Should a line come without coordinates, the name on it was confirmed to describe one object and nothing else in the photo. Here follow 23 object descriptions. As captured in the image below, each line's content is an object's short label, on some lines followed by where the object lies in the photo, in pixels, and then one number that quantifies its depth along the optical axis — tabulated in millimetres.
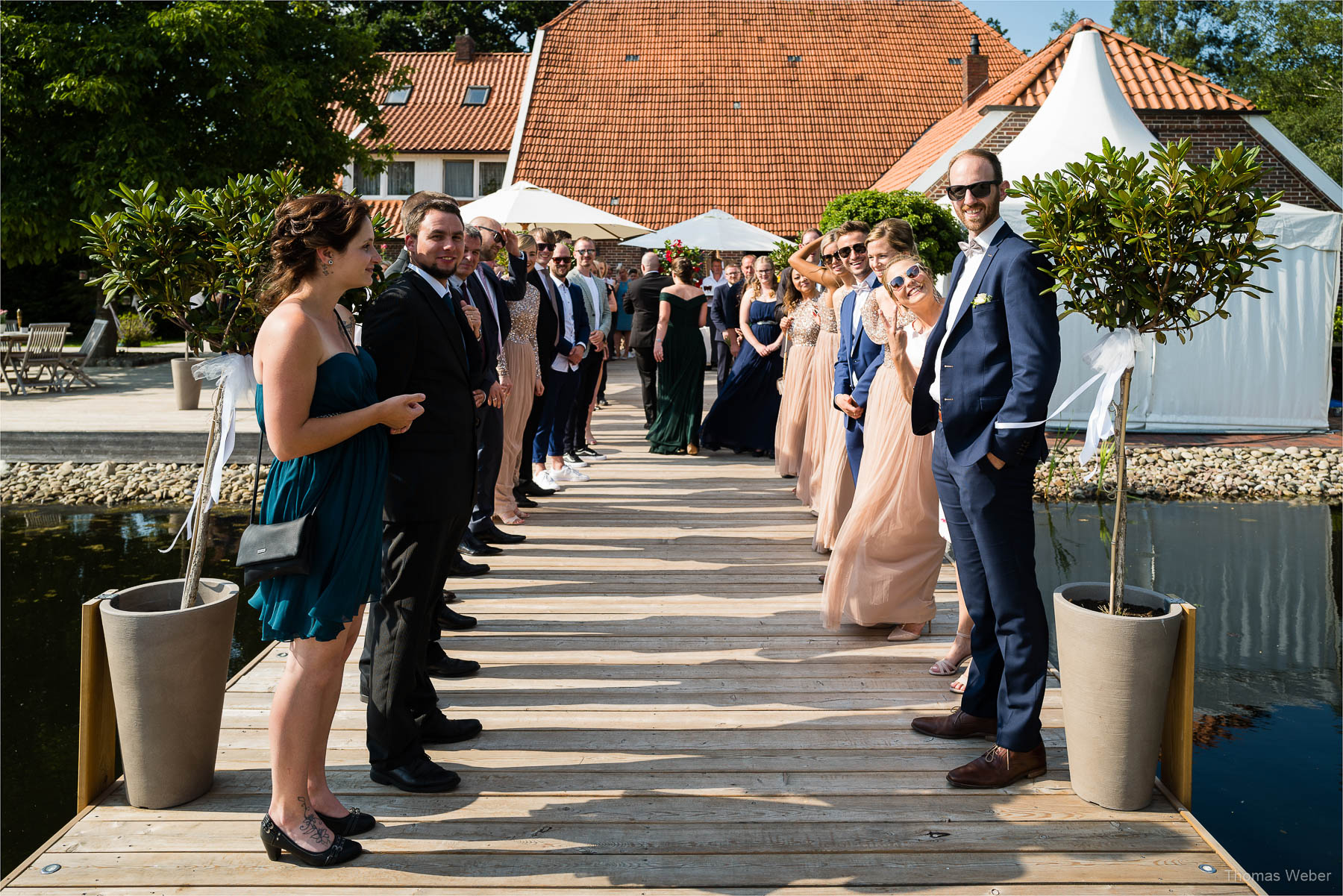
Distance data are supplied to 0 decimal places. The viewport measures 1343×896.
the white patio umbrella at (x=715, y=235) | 14648
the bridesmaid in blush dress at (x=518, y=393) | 7648
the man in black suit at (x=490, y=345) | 5934
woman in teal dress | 2861
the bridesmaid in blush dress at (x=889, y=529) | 5086
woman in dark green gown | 10773
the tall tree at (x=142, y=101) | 16781
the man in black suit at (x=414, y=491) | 3516
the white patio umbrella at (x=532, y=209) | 11789
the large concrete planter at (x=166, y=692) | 3350
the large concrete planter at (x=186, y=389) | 13883
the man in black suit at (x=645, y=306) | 11727
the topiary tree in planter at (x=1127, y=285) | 3379
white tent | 13016
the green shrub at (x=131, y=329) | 24984
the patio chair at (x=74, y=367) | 16445
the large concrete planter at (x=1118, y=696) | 3412
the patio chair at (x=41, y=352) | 15875
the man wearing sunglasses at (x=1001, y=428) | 3480
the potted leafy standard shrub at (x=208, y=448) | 3371
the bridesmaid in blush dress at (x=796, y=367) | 8672
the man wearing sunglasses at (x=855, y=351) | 5605
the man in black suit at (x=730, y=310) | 12453
